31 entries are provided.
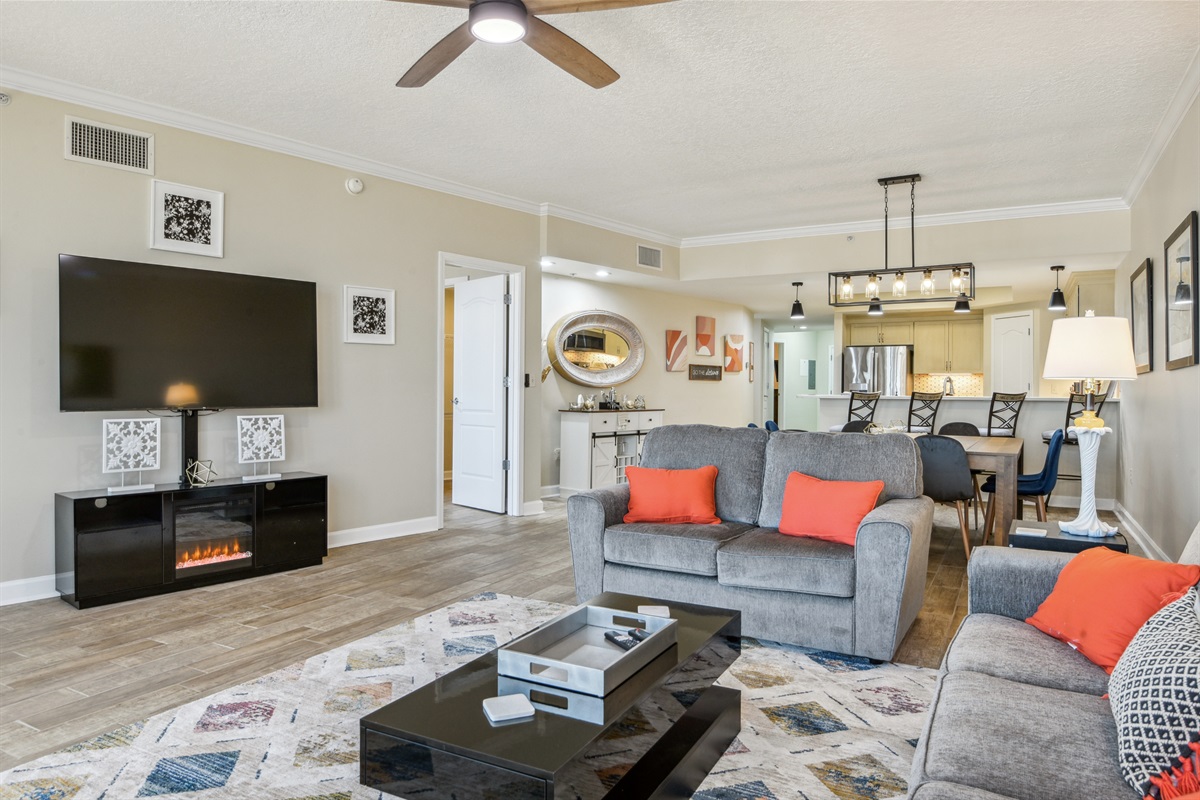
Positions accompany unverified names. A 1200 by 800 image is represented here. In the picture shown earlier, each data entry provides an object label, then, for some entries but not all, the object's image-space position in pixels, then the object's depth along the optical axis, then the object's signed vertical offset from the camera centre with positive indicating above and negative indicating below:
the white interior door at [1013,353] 9.35 +0.60
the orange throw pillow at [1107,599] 1.81 -0.52
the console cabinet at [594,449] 7.47 -0.52
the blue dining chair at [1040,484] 5.00 -0.60
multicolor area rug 2.03 -1.07
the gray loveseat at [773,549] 2.93 -0.64
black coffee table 1.44 -0.72
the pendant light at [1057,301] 7.62 +1.03
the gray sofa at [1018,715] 1.29 -0.66
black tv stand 3.71 -0.75
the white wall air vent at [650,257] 7.69 +1.50
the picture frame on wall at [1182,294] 3.64 +0.56
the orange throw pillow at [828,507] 3.22 -0.48
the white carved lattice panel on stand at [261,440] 4.50 -0.25
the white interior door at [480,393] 6.45 +0.06
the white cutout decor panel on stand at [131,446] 3.94 -0.25
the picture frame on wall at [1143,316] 4.98 +0.60
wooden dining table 4.59 -0.43
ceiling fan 2.56 +1.37
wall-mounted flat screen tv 3.82 +0.35
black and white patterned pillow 1.25 -0.54
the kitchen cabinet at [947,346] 10.78 +0.79
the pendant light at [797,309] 8.27 +1.02
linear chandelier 5.68 +0.94
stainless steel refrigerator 11.02 +0.46
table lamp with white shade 3.12 +0.17
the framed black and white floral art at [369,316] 5.19 +0.61
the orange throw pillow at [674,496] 3.67 -0.48
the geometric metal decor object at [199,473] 4.24 -0.43
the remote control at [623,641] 2.00 -0.66
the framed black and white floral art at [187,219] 4.23 +1.07
